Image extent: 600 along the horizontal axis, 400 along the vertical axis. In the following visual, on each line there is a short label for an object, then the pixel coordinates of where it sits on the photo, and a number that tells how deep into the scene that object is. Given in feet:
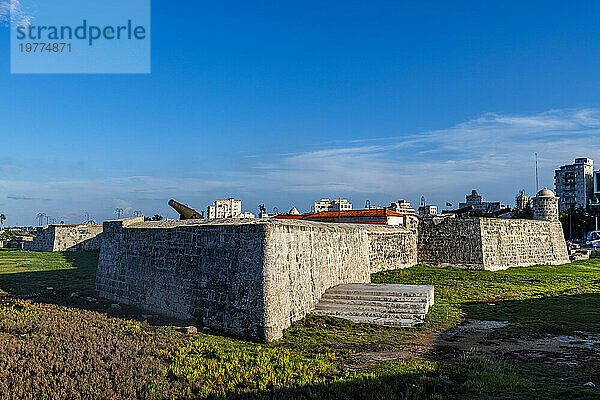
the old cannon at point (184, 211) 63.93
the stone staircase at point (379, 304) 38.27
